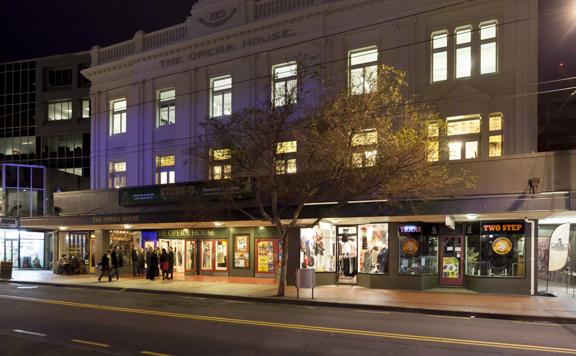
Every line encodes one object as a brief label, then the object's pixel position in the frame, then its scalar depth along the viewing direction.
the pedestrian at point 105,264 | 27.78
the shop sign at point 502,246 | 21.55
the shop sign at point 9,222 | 33.44
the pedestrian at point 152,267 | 29.09
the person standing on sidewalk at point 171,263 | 28.83
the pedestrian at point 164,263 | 28.77
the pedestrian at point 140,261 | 32.12
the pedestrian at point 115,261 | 28.02
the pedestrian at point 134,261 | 31.62
